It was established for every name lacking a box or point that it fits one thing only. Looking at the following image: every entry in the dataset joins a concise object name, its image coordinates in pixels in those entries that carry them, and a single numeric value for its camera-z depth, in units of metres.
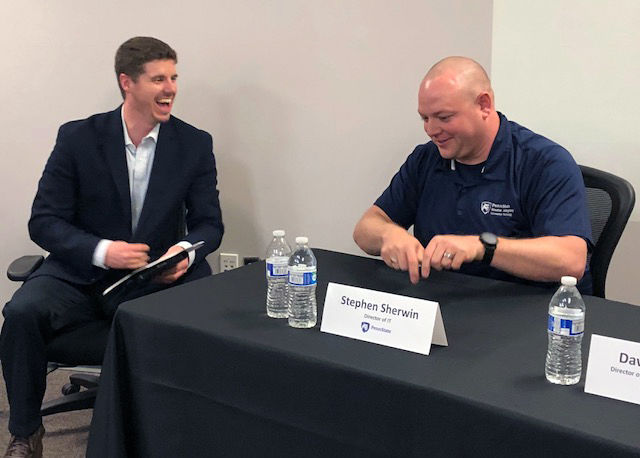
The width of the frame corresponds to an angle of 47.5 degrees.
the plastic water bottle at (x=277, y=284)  1.64
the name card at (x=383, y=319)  1.38
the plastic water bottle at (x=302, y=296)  1.55
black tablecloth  1.17
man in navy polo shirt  1.78
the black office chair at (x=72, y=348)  2.34
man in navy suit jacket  2.52
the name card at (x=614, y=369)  1.17
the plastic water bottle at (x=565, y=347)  1.27
